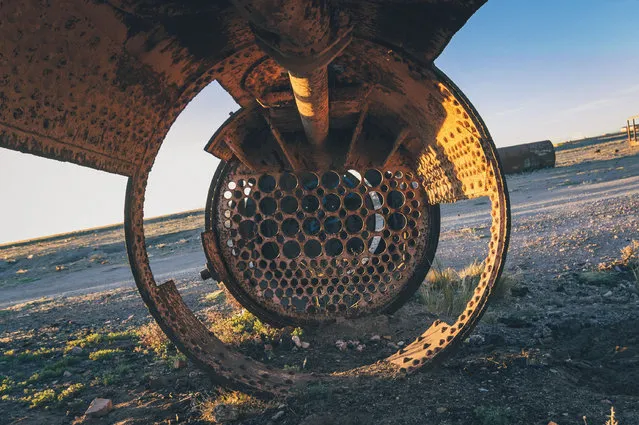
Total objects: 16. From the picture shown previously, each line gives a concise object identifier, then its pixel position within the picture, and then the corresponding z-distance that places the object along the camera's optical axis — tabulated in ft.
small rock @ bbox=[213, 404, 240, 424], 8.95
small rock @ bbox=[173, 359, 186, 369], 13.23
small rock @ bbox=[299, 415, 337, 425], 8.20
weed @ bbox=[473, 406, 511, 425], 7.78
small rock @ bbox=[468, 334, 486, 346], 12.48
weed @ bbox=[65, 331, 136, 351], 17.70
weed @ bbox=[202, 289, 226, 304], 23.80
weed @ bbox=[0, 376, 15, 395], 13.47
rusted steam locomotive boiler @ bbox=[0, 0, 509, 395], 6.31
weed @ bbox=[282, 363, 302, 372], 11.42
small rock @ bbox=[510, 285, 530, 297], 16.80
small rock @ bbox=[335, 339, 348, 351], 12.94
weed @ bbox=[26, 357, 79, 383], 14.19
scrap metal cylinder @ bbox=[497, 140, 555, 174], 69.10
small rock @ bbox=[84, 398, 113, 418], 10.68
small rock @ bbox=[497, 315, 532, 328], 13.73
